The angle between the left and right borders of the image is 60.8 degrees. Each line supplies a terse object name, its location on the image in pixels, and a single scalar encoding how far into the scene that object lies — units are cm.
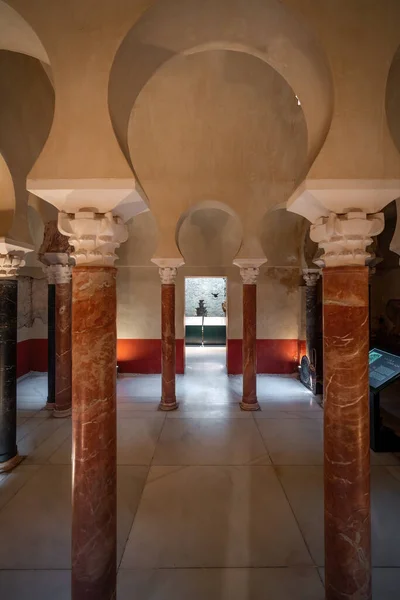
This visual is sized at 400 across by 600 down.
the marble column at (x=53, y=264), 711
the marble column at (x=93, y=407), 258
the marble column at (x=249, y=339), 766
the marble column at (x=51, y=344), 777
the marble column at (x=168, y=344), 773
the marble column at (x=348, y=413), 254
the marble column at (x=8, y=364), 518
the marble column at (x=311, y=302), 946
